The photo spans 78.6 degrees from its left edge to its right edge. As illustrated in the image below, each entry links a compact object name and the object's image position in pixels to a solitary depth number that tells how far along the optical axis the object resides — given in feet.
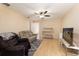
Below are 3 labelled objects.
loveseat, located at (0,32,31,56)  2.81
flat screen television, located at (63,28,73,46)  2.94
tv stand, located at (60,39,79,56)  2.81
